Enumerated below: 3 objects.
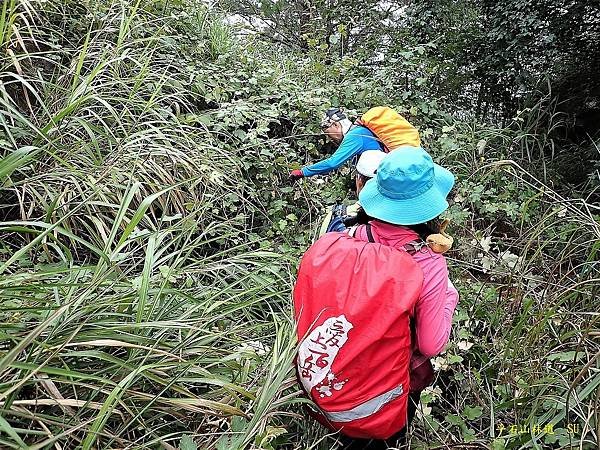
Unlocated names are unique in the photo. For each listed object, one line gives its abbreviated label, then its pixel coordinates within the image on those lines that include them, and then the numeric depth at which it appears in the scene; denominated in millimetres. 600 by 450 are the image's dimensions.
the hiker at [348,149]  3373
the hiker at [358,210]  1975
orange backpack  3355
